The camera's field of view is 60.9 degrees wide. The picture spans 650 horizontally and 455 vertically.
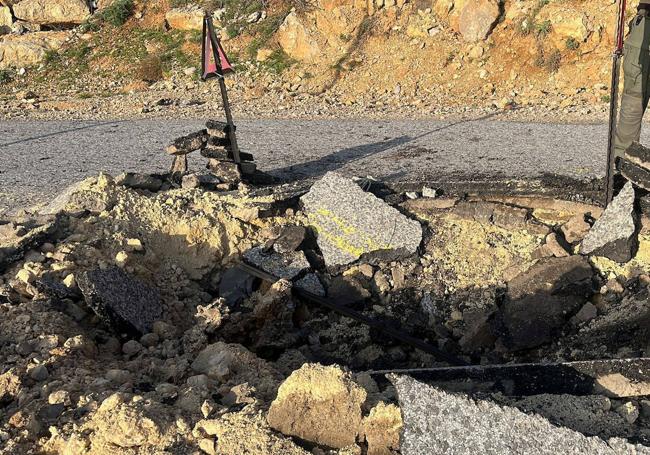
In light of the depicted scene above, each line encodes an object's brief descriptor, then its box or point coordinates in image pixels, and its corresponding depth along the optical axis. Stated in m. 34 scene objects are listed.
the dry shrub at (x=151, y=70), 12.88
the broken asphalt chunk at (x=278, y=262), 5.50
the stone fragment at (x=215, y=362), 3.62
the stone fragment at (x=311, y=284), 5.44
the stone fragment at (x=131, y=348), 4.20
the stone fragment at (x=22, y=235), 4.90
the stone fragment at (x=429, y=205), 5.88
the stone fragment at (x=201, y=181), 6.23
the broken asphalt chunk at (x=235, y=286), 5.22
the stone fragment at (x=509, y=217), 5.60
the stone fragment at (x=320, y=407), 2.79
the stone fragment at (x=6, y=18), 15.33
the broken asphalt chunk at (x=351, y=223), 5.58
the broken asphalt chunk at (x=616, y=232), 5.07
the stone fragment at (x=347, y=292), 5.37
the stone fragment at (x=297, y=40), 12.52
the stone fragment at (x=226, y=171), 6.51
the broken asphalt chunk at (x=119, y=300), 4.29
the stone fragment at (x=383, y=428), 2.69
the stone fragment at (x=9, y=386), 3.29
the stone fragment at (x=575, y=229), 5.38
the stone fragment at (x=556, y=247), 5.23
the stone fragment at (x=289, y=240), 5.63
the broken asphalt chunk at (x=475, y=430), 2.52
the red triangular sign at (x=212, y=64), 6.20
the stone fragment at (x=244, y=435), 2.71
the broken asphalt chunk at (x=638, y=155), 5.24
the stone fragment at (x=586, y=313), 4.86
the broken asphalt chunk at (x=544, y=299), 4.85
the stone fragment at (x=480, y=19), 11.46
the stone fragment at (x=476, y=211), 5.70
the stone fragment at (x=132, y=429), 2.82
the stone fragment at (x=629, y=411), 2.86
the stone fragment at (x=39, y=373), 3.43
